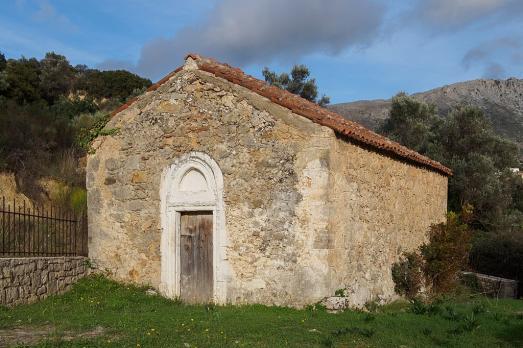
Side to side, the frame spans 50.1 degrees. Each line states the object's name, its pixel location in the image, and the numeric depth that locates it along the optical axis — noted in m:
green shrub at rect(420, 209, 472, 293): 14.27
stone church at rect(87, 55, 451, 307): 10.21
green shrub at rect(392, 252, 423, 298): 13.16
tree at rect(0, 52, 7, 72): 33.58
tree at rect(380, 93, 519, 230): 23.36
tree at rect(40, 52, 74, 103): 35.53
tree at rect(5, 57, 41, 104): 31.44
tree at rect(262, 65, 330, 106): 33.47
